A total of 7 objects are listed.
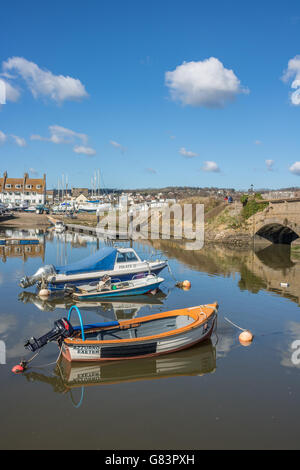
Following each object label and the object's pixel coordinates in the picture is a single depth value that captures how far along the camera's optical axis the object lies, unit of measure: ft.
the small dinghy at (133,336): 41.19
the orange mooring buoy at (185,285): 81.25
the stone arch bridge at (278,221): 138.72
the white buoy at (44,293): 72.18
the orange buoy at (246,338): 49.27
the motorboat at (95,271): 73.87
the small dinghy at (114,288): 72.18
